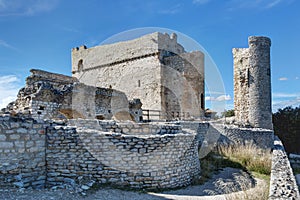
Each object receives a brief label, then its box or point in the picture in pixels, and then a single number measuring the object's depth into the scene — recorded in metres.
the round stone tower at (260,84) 18.45
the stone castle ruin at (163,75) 20.98
